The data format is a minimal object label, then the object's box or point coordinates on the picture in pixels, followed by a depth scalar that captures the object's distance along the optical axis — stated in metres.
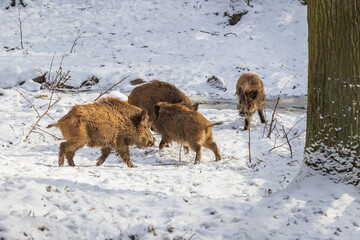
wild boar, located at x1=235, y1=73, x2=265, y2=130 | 17.34
